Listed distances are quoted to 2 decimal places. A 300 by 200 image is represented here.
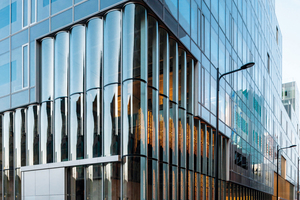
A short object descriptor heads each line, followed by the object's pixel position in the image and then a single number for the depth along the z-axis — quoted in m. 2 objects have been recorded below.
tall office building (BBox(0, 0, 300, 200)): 16.69
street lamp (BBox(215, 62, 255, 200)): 15.52
